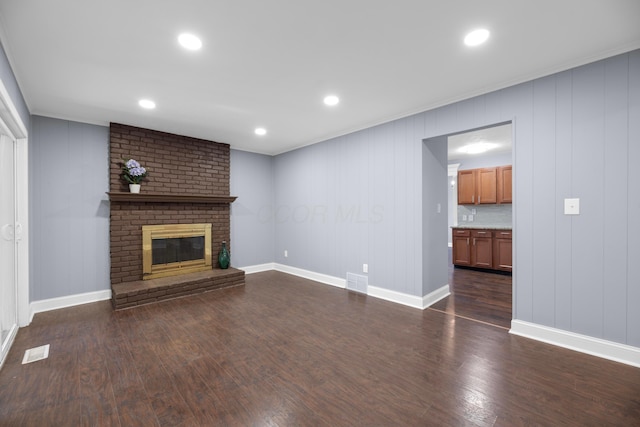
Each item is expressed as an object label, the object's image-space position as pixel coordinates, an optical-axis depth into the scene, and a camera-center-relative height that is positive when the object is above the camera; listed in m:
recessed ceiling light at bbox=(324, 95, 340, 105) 3.15 +1.31
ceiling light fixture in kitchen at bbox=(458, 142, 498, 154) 5.36 +1.31
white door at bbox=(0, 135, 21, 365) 2.50 -0.28
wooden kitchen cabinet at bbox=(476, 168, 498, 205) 6.01 +0.57
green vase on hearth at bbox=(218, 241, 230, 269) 4.93 -0.80
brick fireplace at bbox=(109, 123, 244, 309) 3.97 +0.19
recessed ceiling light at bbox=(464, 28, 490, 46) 1.99 +1.30
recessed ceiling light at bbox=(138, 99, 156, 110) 3.21 +1.30
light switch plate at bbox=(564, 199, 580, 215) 2.43 +0.05
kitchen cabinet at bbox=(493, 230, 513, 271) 5.21 -0.73
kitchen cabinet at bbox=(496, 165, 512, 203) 5.79 +0.61
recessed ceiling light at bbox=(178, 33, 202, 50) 2.03 +1.30
